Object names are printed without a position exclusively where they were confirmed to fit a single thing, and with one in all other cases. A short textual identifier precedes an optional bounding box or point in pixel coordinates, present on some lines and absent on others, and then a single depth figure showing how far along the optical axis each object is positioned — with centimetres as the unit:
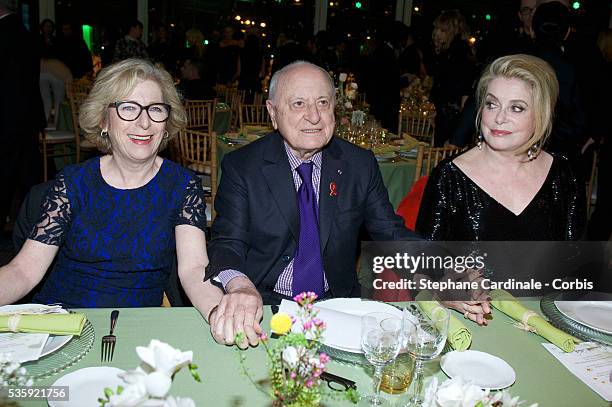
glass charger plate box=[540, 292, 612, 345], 165
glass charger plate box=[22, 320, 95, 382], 133
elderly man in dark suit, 224
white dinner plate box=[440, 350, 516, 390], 140
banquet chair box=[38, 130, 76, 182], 602
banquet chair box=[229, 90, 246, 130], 722
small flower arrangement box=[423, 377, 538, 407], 91
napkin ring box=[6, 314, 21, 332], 144
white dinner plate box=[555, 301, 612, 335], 171
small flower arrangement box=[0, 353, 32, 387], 98
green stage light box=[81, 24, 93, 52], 1088
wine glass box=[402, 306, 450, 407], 135
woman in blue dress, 207
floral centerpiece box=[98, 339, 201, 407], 75
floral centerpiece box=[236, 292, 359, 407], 93
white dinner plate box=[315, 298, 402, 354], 174
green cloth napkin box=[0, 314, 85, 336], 144
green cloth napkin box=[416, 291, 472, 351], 152
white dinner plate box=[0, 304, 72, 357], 140
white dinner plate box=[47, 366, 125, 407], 123
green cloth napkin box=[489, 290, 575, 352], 158
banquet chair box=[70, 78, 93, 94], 662
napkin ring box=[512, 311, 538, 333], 168
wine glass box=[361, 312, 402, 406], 130
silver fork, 142
